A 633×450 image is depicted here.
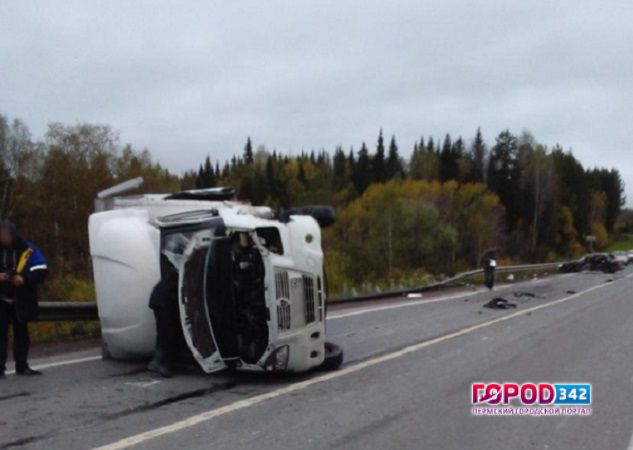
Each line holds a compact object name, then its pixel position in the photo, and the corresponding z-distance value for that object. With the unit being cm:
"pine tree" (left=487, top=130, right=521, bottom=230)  10012
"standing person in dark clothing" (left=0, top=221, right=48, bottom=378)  793
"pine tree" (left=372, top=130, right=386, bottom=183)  10981
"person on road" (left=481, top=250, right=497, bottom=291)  2794
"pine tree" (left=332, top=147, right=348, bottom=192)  10809
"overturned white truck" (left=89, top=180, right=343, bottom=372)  794
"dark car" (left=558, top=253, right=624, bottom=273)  4822
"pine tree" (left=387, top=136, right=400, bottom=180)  11420
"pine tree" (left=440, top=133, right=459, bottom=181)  10762
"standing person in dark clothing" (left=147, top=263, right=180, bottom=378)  805
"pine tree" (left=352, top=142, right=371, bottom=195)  10881
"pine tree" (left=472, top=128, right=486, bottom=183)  10775
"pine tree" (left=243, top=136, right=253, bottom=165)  13188
